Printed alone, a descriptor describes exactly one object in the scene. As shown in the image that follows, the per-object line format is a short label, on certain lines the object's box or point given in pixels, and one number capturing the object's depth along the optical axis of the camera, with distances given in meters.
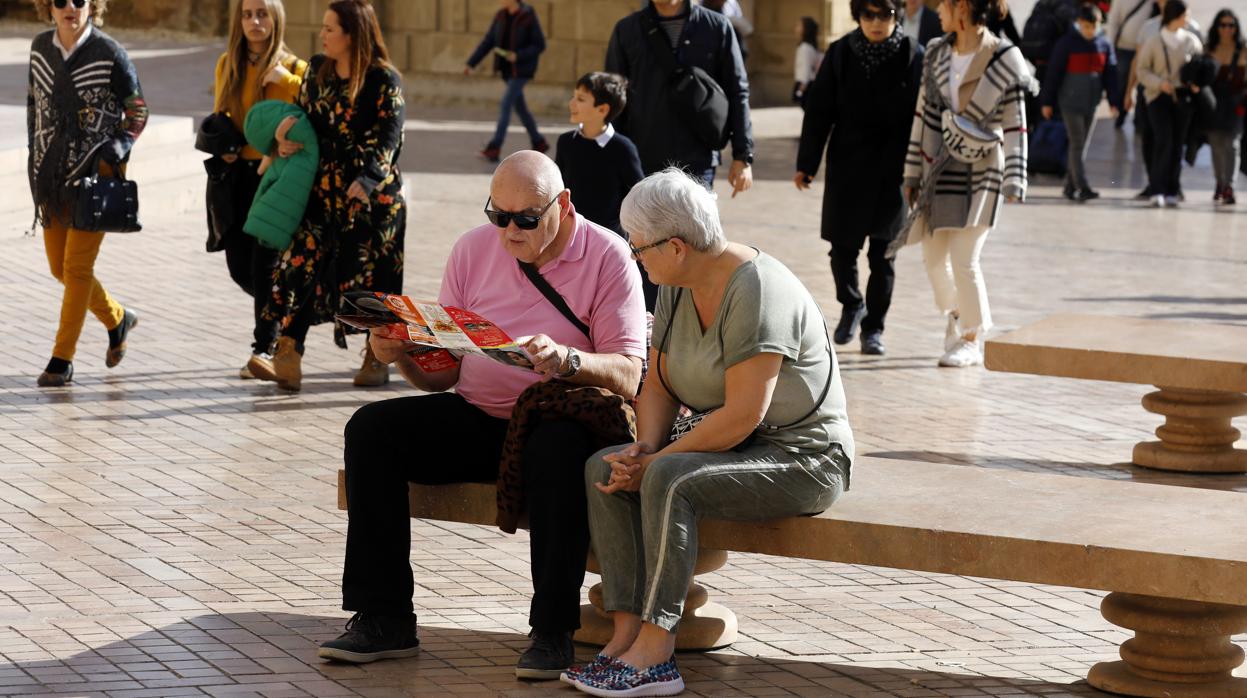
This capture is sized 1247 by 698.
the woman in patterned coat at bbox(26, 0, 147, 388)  17.19
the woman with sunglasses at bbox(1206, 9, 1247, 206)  35.22
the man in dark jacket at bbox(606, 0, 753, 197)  18.41
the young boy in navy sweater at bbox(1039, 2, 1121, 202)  35.97
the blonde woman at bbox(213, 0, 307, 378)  17.45
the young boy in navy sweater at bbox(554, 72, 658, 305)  16.02
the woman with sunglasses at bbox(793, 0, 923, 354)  19.64
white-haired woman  9.63
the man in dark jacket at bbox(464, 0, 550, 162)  39.25
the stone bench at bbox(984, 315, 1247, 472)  14.81
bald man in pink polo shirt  9.95
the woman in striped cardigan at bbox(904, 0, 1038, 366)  18.81
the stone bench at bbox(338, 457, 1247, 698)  9.28
